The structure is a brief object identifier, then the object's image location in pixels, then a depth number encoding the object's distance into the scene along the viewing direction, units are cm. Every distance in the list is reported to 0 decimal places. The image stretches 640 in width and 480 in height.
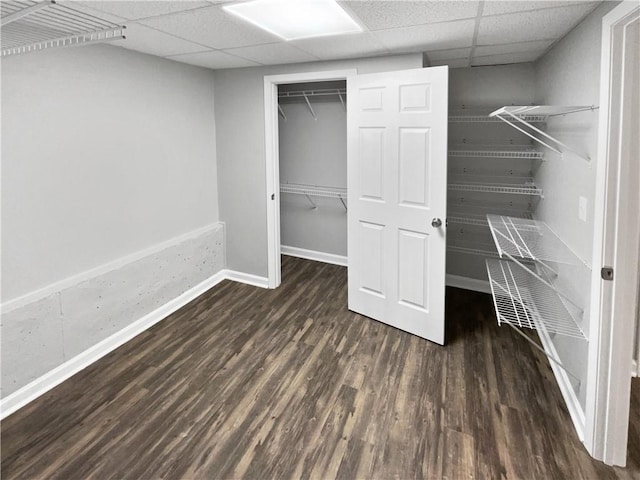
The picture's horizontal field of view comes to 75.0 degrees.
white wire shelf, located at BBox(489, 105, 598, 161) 203
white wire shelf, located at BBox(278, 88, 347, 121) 443
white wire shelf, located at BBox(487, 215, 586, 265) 237
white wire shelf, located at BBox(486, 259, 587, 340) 218
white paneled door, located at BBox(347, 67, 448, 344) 286
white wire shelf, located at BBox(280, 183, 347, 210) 471
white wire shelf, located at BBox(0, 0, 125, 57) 151
